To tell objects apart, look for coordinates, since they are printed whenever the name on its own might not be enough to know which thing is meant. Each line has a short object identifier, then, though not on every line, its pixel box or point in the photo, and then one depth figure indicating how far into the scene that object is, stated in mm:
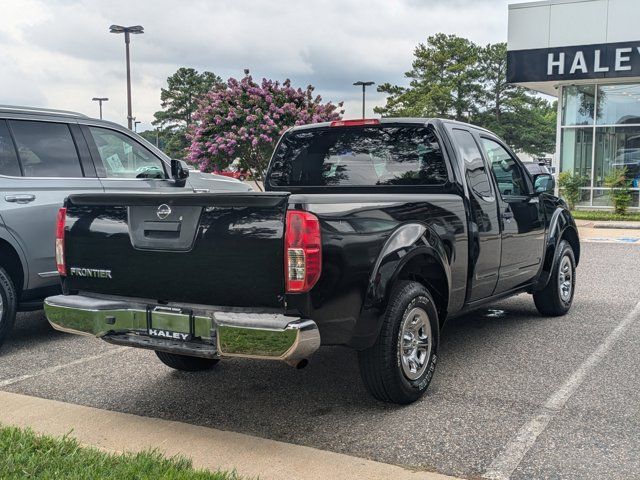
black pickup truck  3758
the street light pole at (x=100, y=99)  60062
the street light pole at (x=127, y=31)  30672
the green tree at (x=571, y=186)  21609
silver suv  5980
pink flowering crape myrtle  20984
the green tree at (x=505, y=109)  57125
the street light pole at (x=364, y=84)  48031
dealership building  20266
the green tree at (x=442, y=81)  53906
